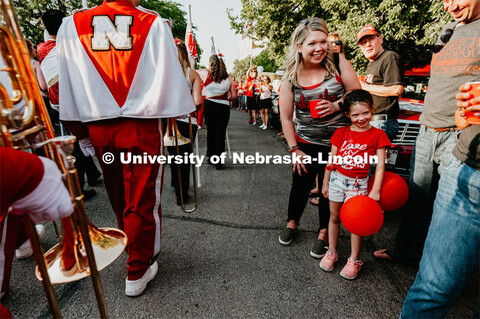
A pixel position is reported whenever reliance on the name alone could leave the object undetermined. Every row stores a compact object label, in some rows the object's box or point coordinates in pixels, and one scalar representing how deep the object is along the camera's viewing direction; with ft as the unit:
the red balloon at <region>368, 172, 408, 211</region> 6.70
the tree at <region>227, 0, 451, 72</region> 23.44
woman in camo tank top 7.29
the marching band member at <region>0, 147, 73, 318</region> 2.59
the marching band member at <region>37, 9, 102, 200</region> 9.69
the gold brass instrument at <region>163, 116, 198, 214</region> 9.97
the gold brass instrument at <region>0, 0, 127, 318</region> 3.13
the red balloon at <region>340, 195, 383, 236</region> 6.20
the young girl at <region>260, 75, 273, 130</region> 32.78
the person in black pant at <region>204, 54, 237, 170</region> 15.89
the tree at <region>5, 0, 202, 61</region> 55.26
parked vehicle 10.53
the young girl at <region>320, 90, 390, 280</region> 6.79
